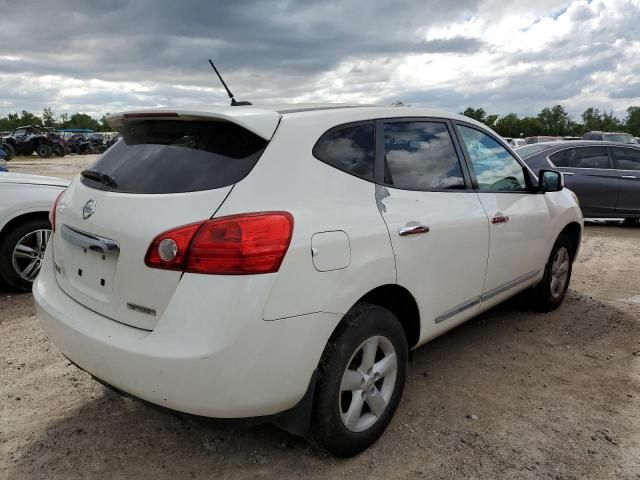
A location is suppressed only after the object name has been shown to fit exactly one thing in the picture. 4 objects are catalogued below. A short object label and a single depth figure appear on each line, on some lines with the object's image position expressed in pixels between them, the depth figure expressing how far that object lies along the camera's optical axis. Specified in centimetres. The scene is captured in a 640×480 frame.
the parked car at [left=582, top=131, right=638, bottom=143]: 2032
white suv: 199
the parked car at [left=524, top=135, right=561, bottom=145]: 2420
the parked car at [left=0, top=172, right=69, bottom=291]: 478
